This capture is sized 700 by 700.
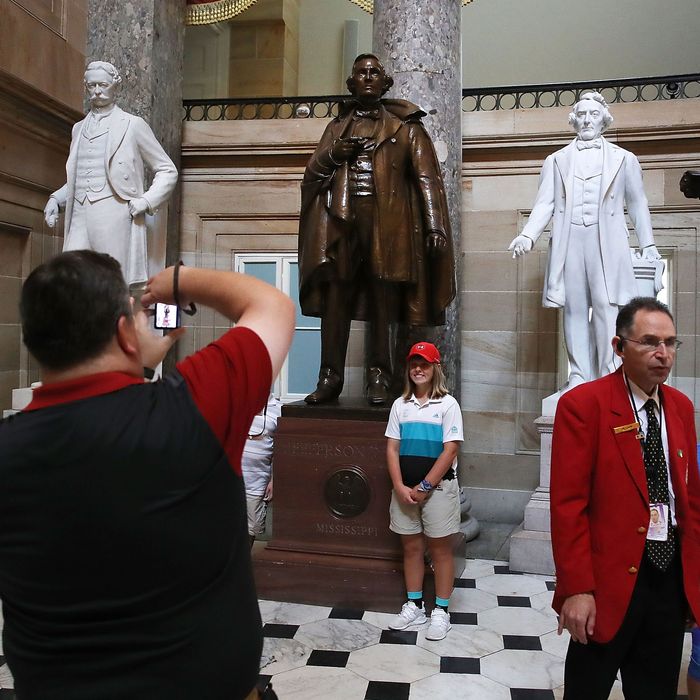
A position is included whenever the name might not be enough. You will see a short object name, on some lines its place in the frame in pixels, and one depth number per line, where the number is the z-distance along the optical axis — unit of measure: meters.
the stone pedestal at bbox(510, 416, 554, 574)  4.81
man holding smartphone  1.05
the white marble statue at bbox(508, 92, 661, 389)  5.36
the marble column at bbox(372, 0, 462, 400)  5.91
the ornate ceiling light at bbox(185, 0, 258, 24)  7.80
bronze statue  4.37
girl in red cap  3.83
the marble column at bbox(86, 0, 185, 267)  6.70
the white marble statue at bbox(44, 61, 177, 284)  5.49
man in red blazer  2.13
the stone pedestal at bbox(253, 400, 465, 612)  4.10
